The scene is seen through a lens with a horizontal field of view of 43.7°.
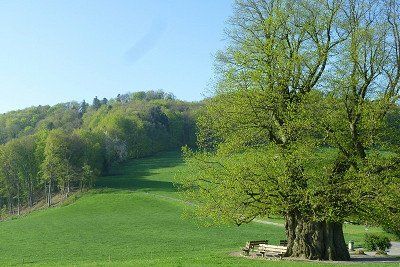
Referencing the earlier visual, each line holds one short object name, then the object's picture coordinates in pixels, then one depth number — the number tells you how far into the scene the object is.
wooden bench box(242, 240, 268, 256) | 32.53
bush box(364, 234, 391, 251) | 35.94
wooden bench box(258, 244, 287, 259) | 31.19
